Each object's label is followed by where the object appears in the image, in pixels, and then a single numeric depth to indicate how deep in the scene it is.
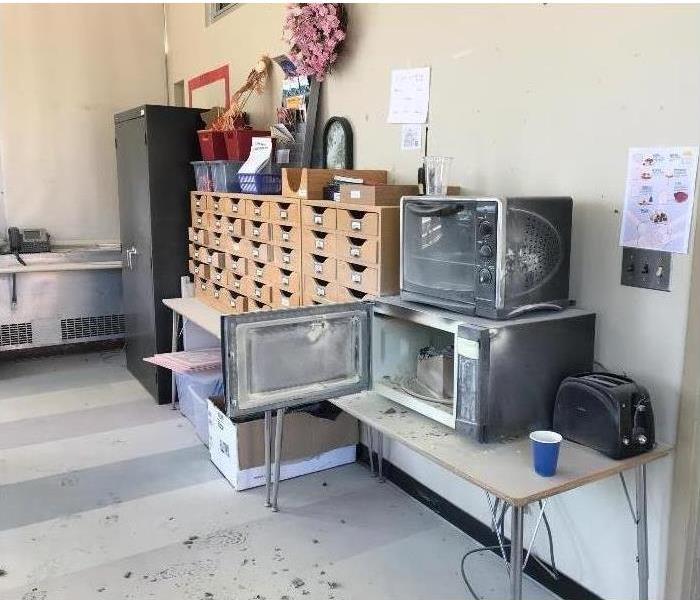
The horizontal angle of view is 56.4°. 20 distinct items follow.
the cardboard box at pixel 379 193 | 2.29
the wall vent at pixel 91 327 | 4.90
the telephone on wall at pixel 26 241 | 4.65
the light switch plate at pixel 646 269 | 1.74
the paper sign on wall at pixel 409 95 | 2.52
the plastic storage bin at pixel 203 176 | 3.66
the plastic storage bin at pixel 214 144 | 3.58
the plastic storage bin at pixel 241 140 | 3.45
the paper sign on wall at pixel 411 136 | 2.58
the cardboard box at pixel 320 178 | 2.63
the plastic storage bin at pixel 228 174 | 3.46
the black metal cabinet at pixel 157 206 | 3.85
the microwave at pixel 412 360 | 1.73
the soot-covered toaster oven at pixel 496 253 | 1.74
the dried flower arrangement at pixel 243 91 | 3.54
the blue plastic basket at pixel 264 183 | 3.15
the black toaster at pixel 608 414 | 1.63
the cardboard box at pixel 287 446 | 2.85
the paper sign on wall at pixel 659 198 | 1.67
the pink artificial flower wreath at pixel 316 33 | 2.86
